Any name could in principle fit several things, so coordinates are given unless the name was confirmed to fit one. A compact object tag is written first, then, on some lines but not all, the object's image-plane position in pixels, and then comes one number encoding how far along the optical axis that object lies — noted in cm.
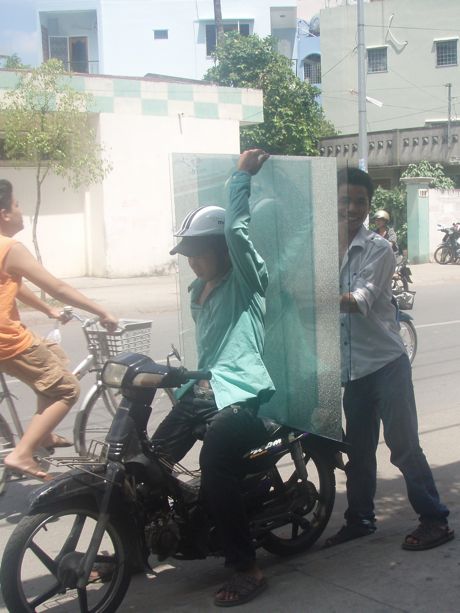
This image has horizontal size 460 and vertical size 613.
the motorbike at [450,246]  2336
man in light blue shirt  387
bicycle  494
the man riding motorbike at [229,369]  335
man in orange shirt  428
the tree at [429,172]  2614
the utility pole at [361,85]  1992
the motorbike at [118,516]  309
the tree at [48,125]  1500
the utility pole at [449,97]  3284
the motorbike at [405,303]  912
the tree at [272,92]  2788
